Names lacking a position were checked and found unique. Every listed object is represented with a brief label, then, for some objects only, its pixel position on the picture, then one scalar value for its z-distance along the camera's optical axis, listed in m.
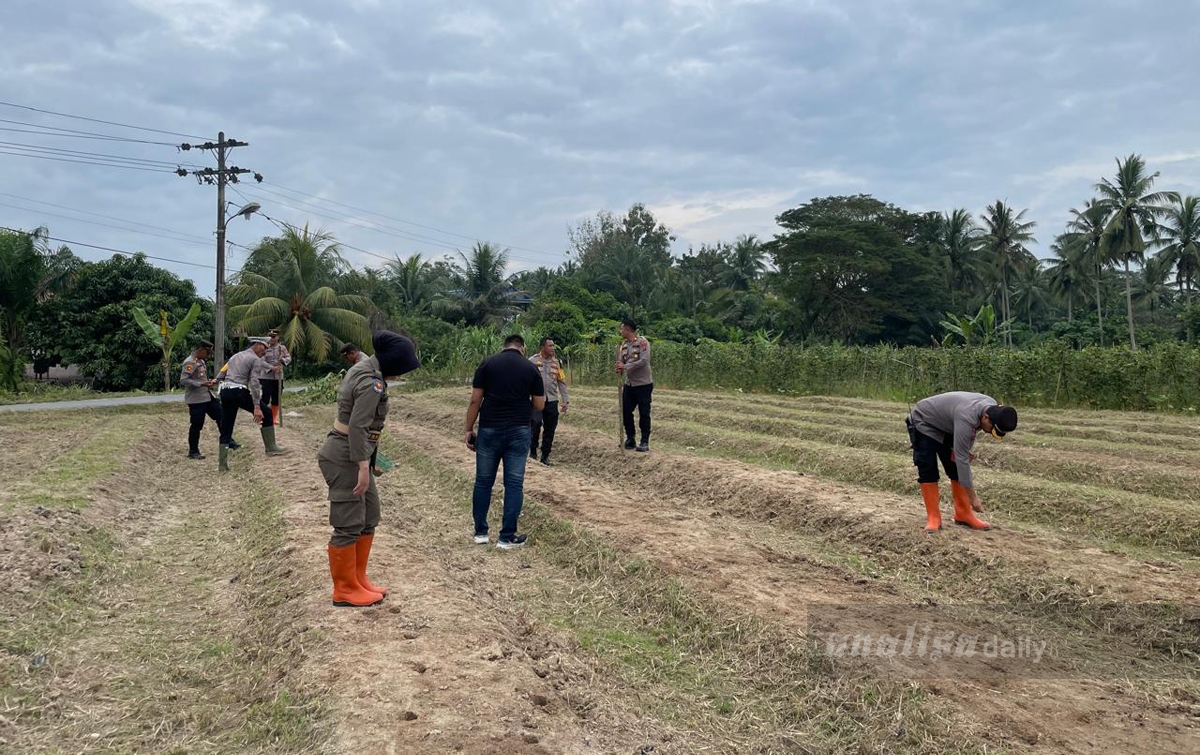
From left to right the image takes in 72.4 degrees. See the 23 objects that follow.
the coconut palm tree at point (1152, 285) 59.90
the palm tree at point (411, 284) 47.09
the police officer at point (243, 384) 10.84
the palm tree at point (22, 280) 28.59
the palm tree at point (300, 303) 32.94
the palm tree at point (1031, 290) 64.97
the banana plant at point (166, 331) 27.38
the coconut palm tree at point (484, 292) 45.38
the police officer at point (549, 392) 10.71
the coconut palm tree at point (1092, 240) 49.62
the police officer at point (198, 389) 11.16
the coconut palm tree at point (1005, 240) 54.81
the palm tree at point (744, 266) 63.31
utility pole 26.36
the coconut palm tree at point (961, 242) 56.50
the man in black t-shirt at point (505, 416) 6.67
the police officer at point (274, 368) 11.54
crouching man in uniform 6.49
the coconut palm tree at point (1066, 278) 59.42
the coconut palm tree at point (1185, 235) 48.78
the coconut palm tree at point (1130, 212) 47.50
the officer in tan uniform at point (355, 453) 4.73
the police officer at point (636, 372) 10.63
